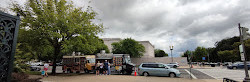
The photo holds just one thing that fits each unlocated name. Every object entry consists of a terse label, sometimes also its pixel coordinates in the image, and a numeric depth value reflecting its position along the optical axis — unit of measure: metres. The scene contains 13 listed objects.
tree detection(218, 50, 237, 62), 44.88
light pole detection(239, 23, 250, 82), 8.53
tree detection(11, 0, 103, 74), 14.54
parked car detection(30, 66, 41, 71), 28.65
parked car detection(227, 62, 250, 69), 28.12
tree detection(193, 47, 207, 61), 71.81
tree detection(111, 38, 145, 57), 44.44
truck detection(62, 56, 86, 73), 20.30
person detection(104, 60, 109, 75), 17.03
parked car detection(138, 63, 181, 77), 15.27
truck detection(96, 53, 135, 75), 18.81
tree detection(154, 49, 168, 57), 117.09
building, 68.38
